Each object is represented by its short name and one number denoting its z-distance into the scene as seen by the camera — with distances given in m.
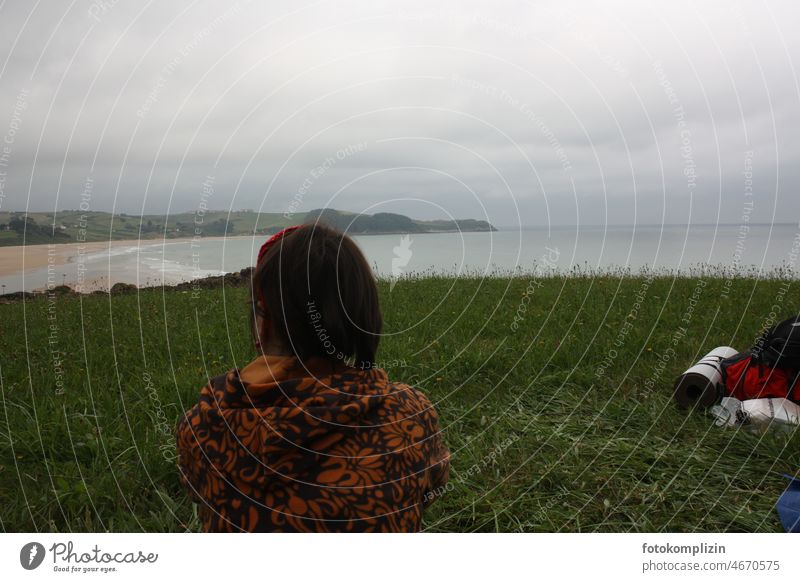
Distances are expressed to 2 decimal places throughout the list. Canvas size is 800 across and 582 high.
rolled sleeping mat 4.10
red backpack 3.93
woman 1.83
